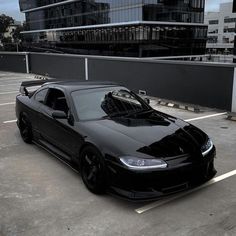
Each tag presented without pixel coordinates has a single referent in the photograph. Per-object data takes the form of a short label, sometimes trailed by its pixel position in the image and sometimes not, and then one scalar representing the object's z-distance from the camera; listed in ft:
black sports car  10.80
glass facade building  155.97
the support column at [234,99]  25.17
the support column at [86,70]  41.89
